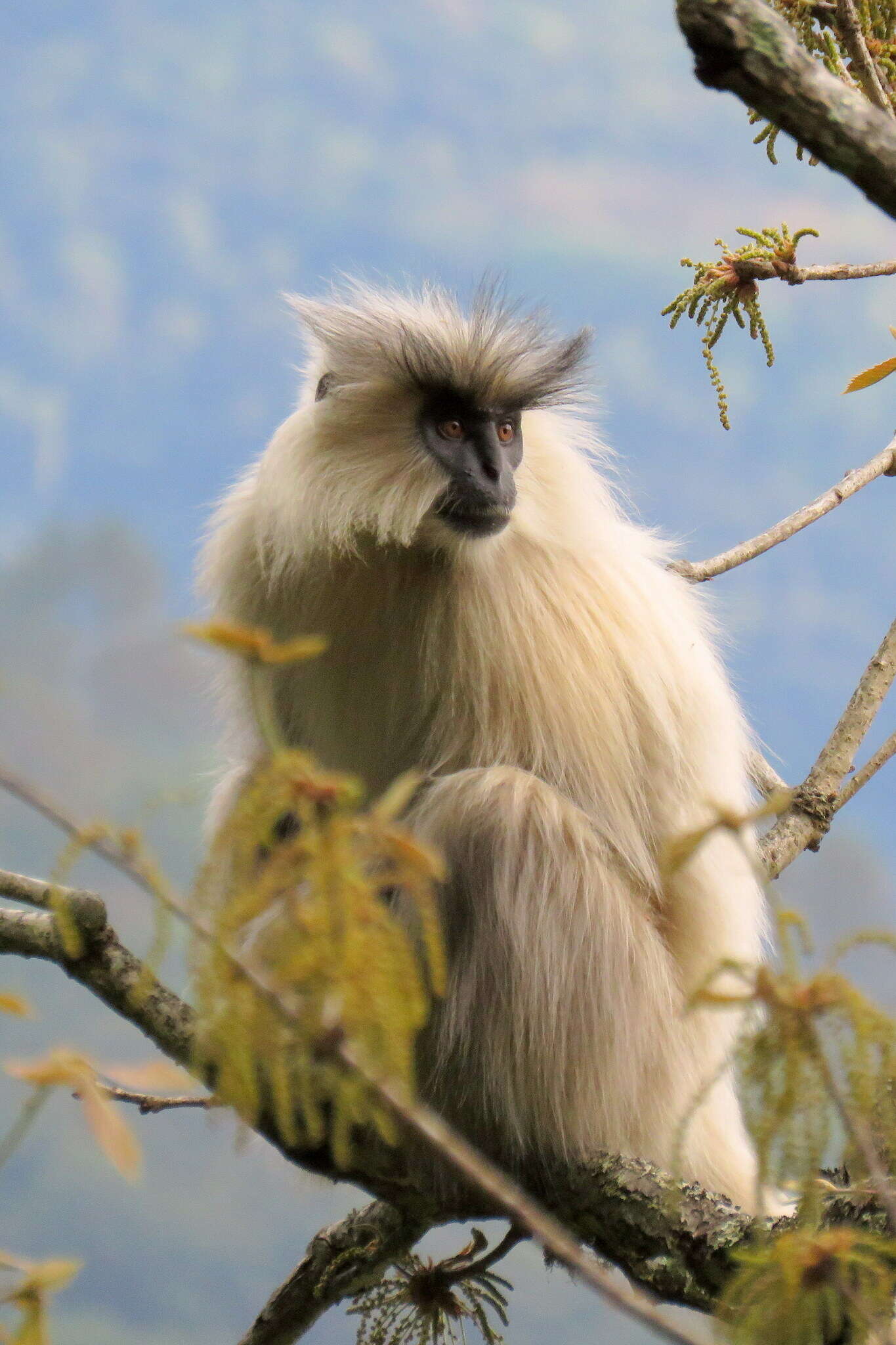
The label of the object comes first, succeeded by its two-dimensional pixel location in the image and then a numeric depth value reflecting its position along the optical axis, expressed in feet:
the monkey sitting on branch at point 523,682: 40.79
